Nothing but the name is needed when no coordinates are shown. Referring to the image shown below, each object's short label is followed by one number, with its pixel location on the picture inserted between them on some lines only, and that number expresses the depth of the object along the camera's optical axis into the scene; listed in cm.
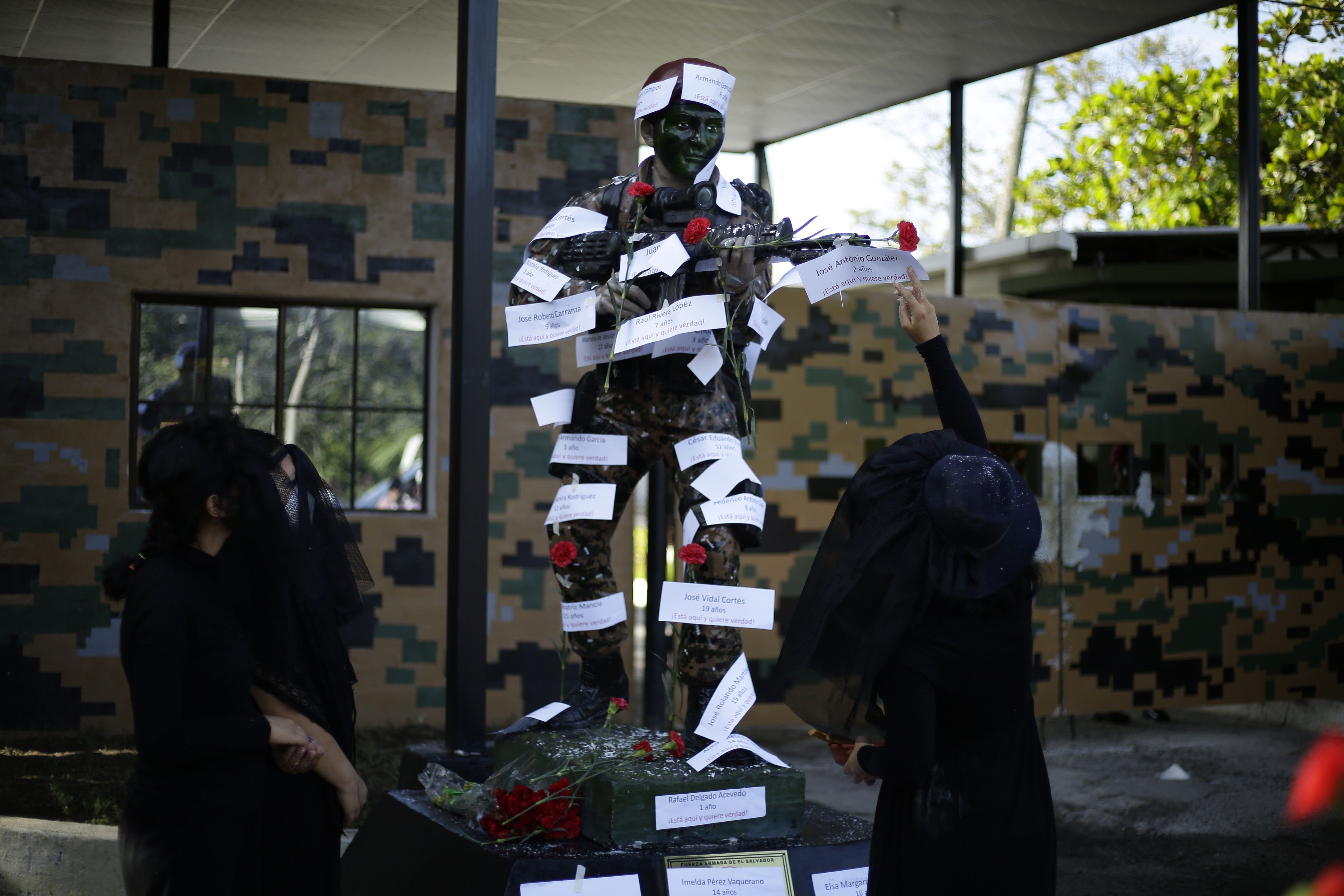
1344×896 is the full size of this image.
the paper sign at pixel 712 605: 284
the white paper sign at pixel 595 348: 303
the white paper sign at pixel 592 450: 301
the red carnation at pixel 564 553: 297
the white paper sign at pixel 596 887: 246
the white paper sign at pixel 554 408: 310
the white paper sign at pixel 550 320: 291
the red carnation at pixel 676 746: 273
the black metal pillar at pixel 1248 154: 652
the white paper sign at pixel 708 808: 262
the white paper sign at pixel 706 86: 284
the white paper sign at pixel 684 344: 291
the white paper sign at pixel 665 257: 279
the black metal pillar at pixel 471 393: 333
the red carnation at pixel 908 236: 254
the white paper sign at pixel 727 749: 272
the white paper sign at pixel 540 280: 294
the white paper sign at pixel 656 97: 285
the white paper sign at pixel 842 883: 267
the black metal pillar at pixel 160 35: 577
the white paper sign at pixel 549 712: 304
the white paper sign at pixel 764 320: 295
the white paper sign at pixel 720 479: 290
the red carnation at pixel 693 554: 284
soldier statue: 289
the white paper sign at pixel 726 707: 279
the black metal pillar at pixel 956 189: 775
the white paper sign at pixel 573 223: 303
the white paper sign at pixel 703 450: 293
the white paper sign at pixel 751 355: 308
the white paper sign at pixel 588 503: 299
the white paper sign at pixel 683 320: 276
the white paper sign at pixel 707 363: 294
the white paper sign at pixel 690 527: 290
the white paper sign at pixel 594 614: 304
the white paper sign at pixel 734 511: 288
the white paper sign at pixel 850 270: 268
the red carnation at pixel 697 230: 275
